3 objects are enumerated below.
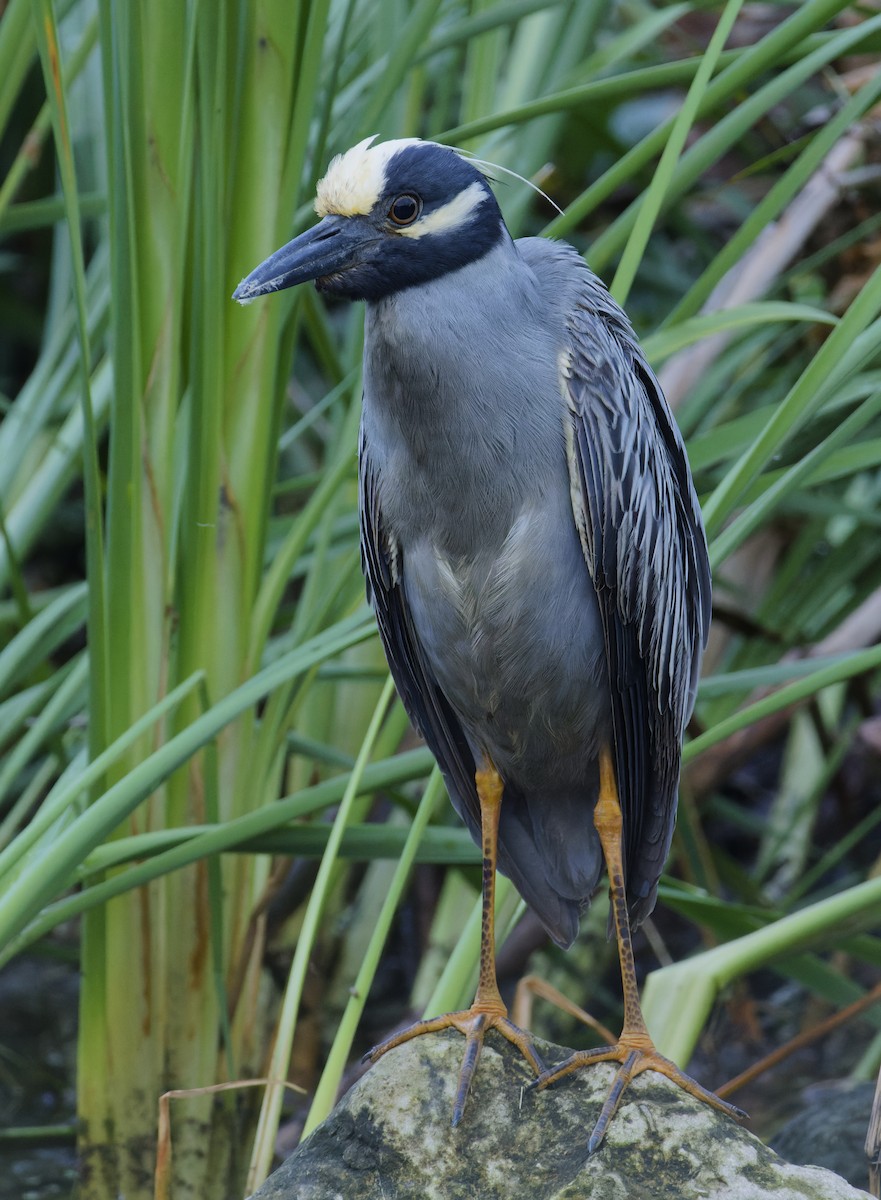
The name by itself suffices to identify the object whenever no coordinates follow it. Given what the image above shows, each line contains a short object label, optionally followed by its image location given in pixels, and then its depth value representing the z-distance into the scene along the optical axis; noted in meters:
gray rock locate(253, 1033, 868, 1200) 9.18
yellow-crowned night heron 9.25
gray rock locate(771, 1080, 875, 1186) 9.44
